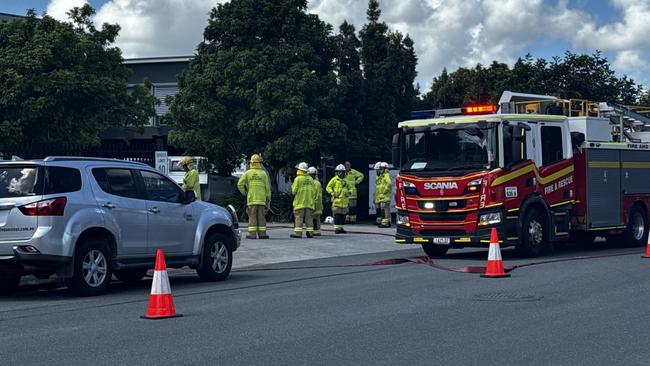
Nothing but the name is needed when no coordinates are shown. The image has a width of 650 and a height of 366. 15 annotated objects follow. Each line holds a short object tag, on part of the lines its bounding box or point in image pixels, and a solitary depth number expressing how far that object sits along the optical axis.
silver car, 12.34
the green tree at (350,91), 31.99
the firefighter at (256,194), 22.08
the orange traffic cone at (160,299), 10.71
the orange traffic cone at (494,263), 14.77
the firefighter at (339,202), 25.94
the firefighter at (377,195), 28.56
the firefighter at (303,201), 23.34
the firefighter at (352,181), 27.88
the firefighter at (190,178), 20.73
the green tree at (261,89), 30.16
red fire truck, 17.77
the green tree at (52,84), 25.98
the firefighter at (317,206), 24.27
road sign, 22.23
